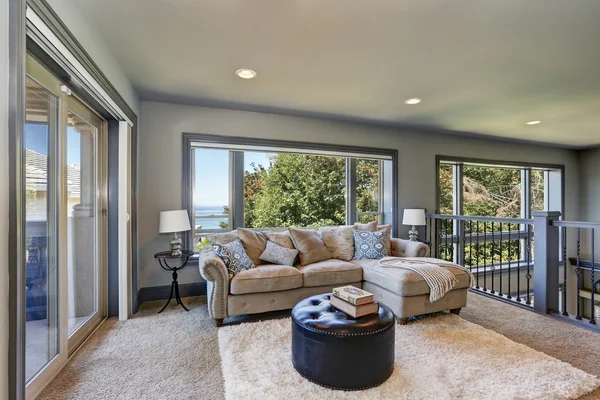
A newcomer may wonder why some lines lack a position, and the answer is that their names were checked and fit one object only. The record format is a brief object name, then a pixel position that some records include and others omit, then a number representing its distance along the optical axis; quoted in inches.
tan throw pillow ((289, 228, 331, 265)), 131.8
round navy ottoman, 68.1
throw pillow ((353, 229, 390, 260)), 139.0
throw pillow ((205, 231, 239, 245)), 124.0
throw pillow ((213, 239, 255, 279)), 111.0
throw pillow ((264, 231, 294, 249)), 133.6
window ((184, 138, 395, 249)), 152.1
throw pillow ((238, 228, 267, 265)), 127.5
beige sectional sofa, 104.7
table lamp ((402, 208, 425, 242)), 173.3
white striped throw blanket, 104.7
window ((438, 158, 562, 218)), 212.5
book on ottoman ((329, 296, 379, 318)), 74.4
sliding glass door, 67.5
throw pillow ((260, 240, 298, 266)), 126.0
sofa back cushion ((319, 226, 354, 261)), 141.3
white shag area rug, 66.5
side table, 122.3
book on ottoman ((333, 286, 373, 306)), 75.2
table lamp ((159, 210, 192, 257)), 123.2
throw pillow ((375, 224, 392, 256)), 147.5
